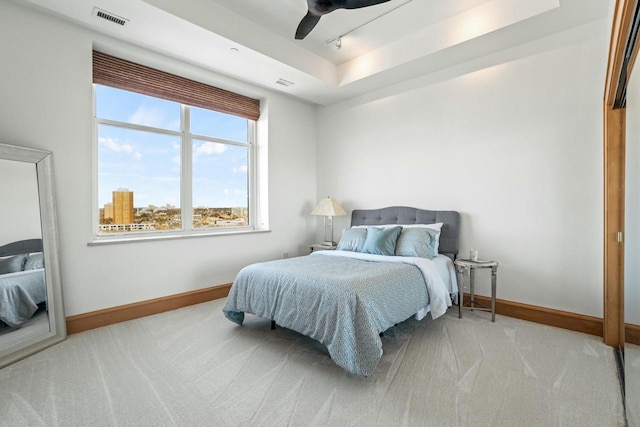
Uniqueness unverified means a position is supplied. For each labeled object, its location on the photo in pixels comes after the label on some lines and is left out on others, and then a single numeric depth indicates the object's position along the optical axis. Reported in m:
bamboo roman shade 3.11
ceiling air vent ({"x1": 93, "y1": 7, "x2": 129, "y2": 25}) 2.58
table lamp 4.37
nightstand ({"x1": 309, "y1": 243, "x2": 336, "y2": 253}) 4.36
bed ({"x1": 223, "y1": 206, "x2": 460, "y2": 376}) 2.03
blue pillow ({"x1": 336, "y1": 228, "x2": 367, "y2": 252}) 3.57
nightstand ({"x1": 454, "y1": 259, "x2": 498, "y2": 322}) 2.97
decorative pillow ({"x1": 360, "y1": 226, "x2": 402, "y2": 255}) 3.28
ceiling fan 2.15
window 3.27
